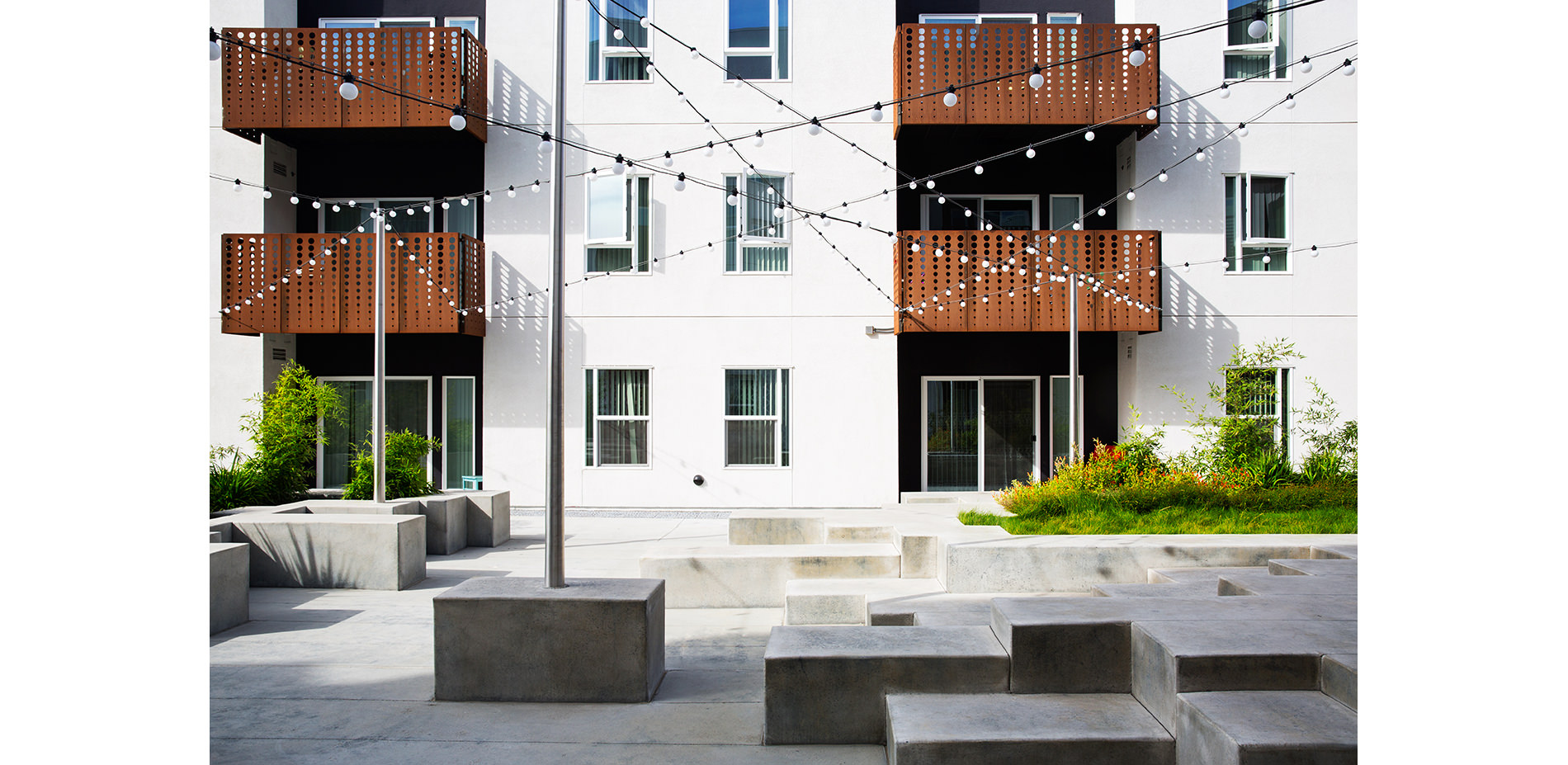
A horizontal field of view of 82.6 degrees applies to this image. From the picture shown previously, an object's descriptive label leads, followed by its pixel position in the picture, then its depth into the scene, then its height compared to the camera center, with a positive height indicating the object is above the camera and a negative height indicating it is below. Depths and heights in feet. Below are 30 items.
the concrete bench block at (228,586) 21.18 -4.95
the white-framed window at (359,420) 48.88 -2.06
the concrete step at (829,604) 22.49 -5.65
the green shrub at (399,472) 35.53 -3.63
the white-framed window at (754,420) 46.73 -2.03
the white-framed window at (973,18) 49.01 +19.95
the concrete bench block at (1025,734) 11.68 -4.75
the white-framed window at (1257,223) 46.57 +8.23
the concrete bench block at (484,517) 35.96 -5.47
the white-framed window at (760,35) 46.91 +18.28
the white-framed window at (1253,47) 46.50 +17.34
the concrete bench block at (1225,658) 11.91 -3.78
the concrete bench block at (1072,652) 13.67 -4.19
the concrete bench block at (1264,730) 9.93 -4.14
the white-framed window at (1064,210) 48.62 +9.29
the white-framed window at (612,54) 46.88 +17.31
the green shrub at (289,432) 37.91 -2.16
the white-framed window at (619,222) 46.83 +8.41
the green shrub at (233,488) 33.17 -4.02
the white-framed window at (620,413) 47.01 -1.67
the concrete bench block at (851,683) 13.64 -4.64
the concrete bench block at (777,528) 30.50 -5.04
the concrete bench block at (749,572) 25.45 -5.48
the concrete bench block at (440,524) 33.99 -5.41
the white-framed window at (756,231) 46.39 +7.84
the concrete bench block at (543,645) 15.25 -4.51
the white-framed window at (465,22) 48.96 +19.82
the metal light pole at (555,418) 15.75 -0.65
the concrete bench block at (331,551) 27.07 -5.15
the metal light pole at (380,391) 32.42 -0.33
